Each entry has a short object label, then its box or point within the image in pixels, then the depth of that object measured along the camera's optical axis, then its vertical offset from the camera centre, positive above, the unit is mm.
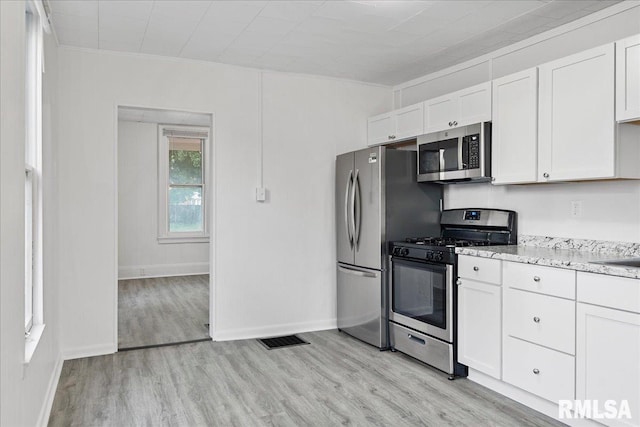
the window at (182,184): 7906 +406
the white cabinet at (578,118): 2686 +546
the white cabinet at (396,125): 4238 +794
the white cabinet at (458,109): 3518 +792
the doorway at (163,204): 7480 +60
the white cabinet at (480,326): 3076 -798
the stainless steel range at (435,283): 3408 -584
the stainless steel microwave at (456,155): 3490 +422
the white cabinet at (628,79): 2529 +701
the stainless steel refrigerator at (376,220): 4062 -106
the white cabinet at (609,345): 2287 -699
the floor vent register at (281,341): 4219 -1229
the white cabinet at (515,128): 3139 +549
